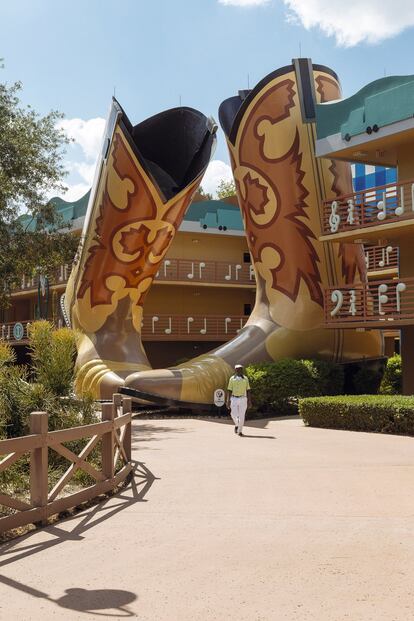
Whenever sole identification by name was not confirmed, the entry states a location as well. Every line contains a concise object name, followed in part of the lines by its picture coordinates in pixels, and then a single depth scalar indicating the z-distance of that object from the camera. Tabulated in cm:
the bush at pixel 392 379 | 2117
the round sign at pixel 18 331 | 3481
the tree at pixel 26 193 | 1680
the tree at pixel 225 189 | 5625
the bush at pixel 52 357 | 1062
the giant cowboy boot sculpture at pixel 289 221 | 2061
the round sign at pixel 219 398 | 1884
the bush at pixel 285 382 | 1866
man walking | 1452
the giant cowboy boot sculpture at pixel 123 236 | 2106
